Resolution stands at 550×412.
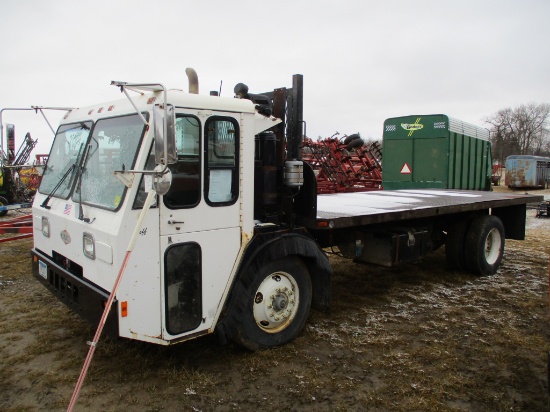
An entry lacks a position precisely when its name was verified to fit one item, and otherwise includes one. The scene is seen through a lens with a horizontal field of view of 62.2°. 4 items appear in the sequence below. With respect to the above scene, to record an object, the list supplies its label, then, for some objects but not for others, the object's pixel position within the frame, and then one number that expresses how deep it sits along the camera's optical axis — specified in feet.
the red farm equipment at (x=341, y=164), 51.52
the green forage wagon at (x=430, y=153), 32.17
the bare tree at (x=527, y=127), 218.18
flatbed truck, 10.48
